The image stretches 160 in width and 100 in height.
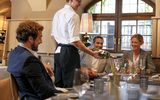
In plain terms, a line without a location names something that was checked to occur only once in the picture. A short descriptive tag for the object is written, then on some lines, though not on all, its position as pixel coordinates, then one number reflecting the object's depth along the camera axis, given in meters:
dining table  1.68
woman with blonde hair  3.64
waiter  2.70
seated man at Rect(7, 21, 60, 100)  1.90
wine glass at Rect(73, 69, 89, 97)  1.72
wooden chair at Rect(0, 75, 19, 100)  1.88
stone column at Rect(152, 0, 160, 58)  4.37
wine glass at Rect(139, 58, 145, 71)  2.92
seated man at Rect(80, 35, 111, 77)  3.46
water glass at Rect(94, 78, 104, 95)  1.78
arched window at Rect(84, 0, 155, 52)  5.08
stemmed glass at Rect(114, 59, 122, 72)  2.79
